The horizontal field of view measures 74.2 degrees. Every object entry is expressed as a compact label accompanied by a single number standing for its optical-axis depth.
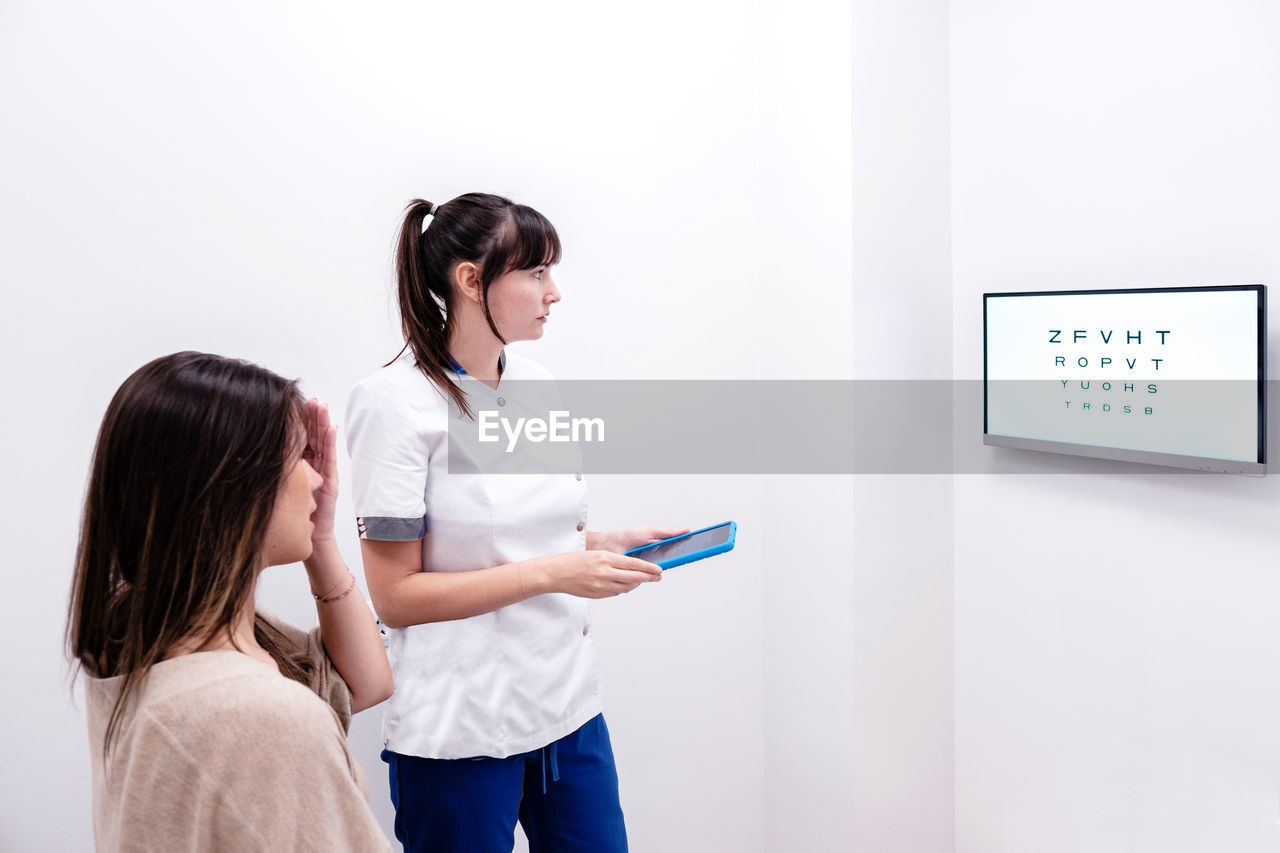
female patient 0.78
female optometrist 1.30
